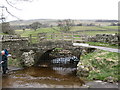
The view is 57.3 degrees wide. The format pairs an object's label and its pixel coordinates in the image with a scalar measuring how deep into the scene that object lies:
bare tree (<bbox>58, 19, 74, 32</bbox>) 29.58
